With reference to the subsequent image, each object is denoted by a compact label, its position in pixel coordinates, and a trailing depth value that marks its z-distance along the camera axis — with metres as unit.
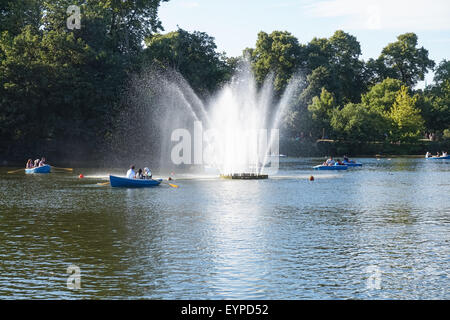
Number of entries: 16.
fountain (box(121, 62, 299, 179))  78.69
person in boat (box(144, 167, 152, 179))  56.69
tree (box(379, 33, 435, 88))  187.88
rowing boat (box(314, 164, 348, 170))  85.94
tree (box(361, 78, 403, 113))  159.50
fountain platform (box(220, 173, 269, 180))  64.38
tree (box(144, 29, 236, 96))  115.19
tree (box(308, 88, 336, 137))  148.00
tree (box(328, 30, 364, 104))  181.38
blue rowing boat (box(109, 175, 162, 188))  53.81
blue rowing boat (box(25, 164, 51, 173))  75.88
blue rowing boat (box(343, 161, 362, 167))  95.10
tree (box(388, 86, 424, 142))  148.75
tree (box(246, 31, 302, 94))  168.25
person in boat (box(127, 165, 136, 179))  55.11
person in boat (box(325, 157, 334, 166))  87.19
